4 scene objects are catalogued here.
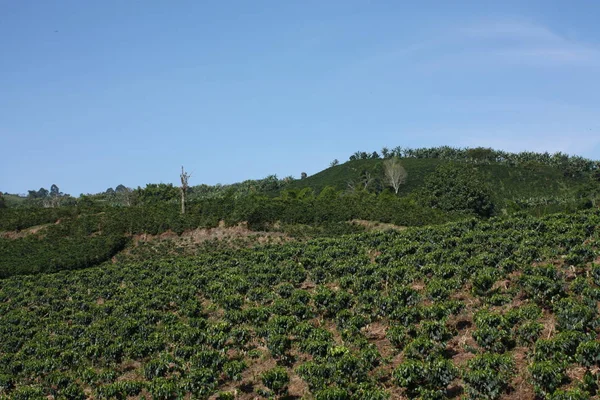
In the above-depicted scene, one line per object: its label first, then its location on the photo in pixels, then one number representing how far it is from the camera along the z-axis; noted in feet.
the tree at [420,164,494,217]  213.66
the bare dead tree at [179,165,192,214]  203.70
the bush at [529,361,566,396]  43.01
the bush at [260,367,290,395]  52.60
